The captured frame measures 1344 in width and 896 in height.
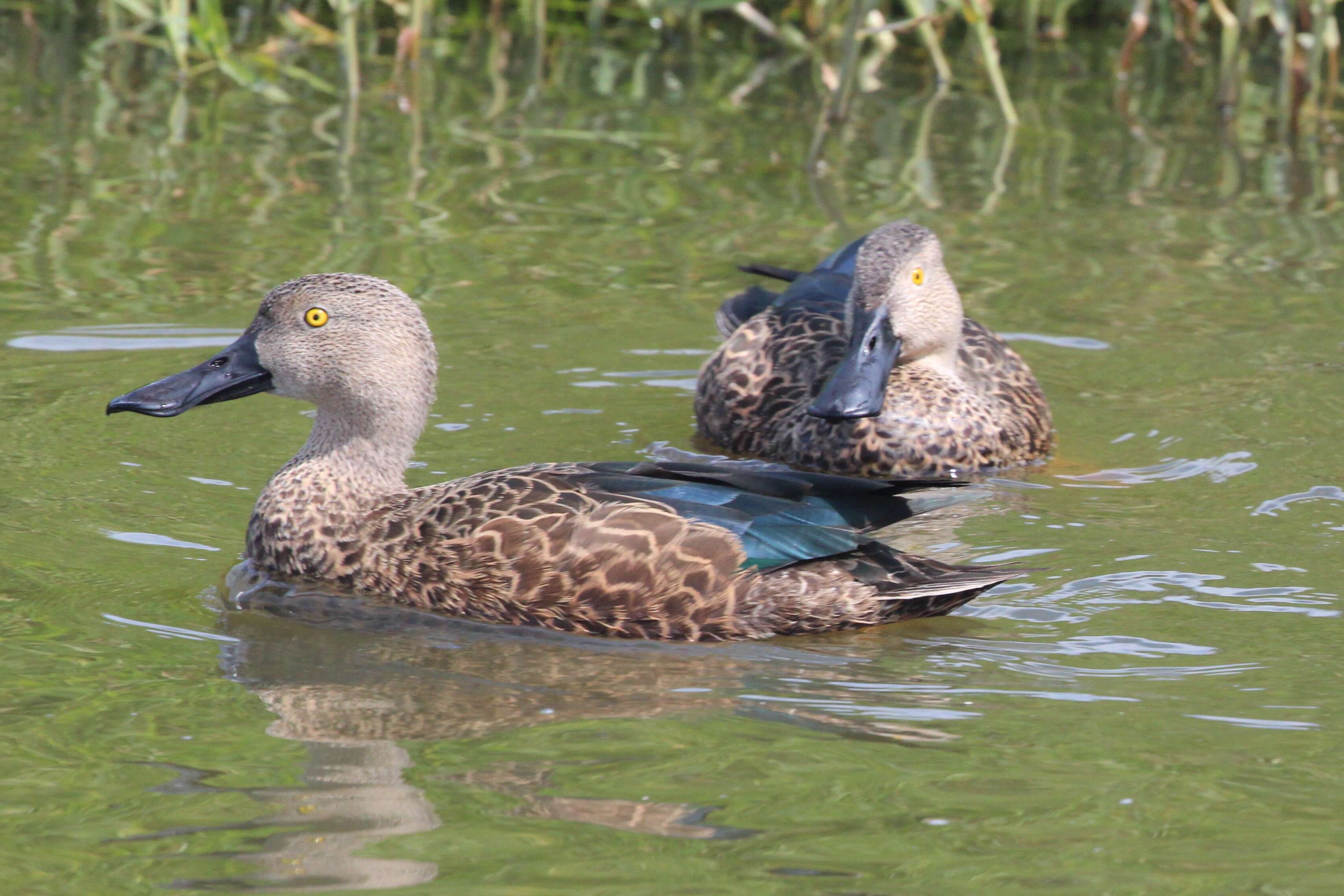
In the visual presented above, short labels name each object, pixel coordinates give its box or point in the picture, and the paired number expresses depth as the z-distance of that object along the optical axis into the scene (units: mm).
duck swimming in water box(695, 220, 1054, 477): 15898
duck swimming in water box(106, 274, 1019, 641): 11875
